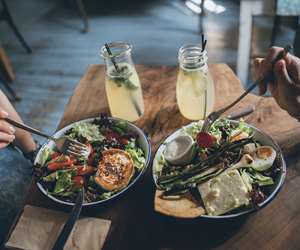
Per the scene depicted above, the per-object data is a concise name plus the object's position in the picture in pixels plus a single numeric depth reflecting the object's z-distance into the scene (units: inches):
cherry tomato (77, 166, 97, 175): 41.9
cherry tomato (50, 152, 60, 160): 44.8
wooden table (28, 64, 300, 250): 34.4
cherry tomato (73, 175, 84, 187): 40.4
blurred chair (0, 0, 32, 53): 133.1
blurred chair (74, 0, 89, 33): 153.3
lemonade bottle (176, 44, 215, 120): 44.5
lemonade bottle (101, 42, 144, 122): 47.1
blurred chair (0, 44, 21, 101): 121.4
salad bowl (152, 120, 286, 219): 33.8
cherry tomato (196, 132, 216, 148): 40.1
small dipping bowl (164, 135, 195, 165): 39.8
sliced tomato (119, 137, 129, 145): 44.8
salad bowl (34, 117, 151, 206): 38.7
